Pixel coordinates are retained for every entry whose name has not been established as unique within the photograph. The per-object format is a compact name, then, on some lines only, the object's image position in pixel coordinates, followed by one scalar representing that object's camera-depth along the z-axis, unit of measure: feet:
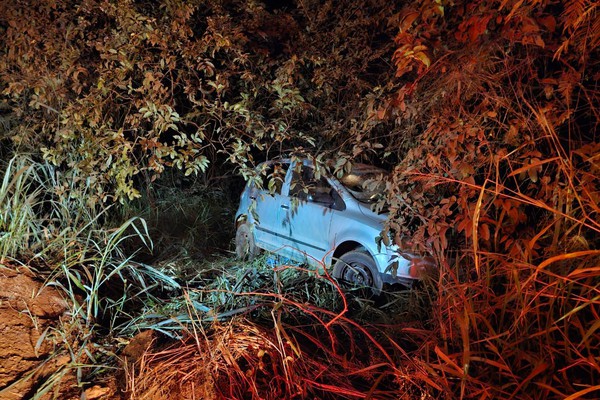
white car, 14.82
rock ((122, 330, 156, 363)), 9.61
